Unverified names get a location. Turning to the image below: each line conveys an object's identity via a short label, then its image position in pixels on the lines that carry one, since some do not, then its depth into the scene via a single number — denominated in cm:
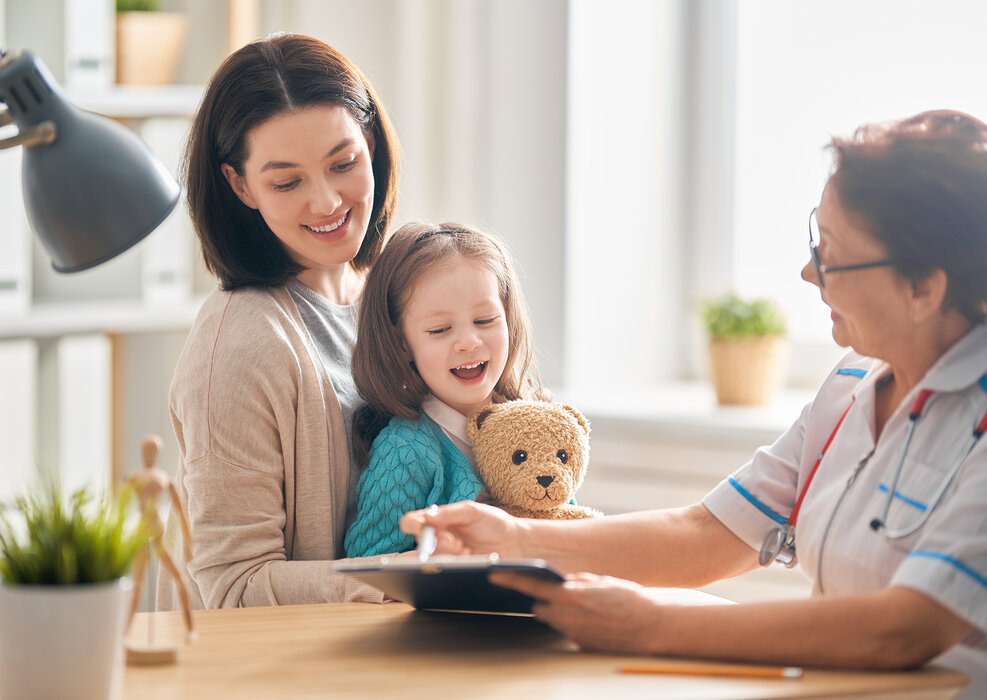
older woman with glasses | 211
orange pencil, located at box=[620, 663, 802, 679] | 210
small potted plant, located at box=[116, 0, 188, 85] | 344
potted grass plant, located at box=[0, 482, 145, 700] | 200
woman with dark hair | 244
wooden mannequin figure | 208
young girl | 245
